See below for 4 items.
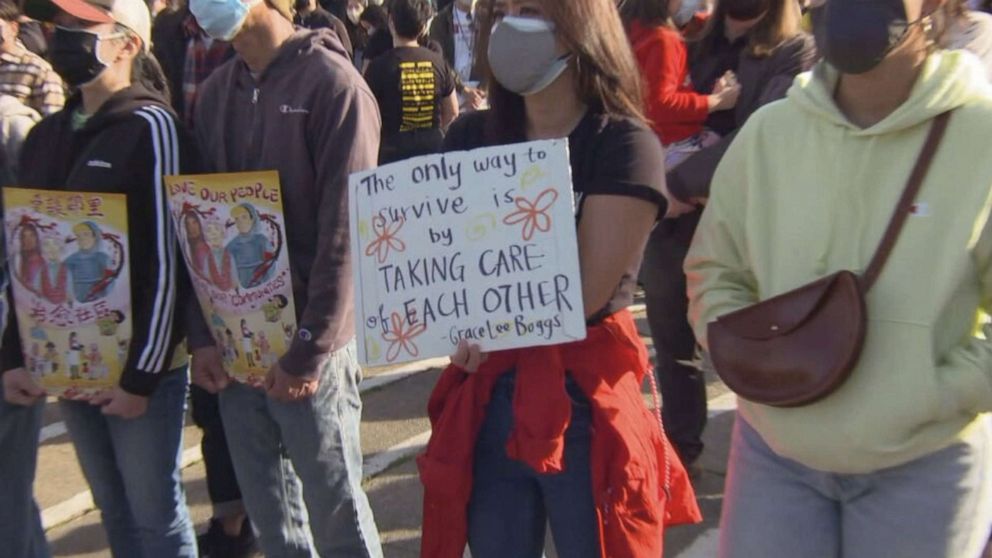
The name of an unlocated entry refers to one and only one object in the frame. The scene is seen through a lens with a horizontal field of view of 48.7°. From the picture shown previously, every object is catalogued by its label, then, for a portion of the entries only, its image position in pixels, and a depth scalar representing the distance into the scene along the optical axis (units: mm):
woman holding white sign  2316
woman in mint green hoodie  1934
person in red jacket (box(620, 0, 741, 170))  3875
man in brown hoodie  2740
